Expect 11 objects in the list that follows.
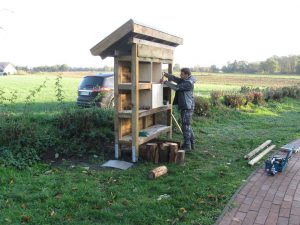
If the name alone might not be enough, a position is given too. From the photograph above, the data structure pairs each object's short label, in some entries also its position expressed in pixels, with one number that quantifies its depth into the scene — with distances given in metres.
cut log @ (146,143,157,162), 7.44
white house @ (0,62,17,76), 80.62
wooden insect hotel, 7.18
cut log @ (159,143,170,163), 7.45
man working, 8.28
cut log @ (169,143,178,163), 7.40
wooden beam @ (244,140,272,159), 7.94
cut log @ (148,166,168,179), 6.36
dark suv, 14.73
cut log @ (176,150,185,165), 7.39
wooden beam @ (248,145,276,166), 7.46
